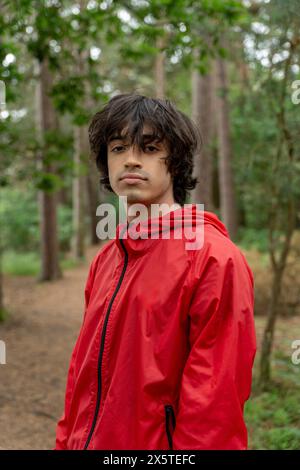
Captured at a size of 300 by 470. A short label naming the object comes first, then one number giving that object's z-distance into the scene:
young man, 1.61
